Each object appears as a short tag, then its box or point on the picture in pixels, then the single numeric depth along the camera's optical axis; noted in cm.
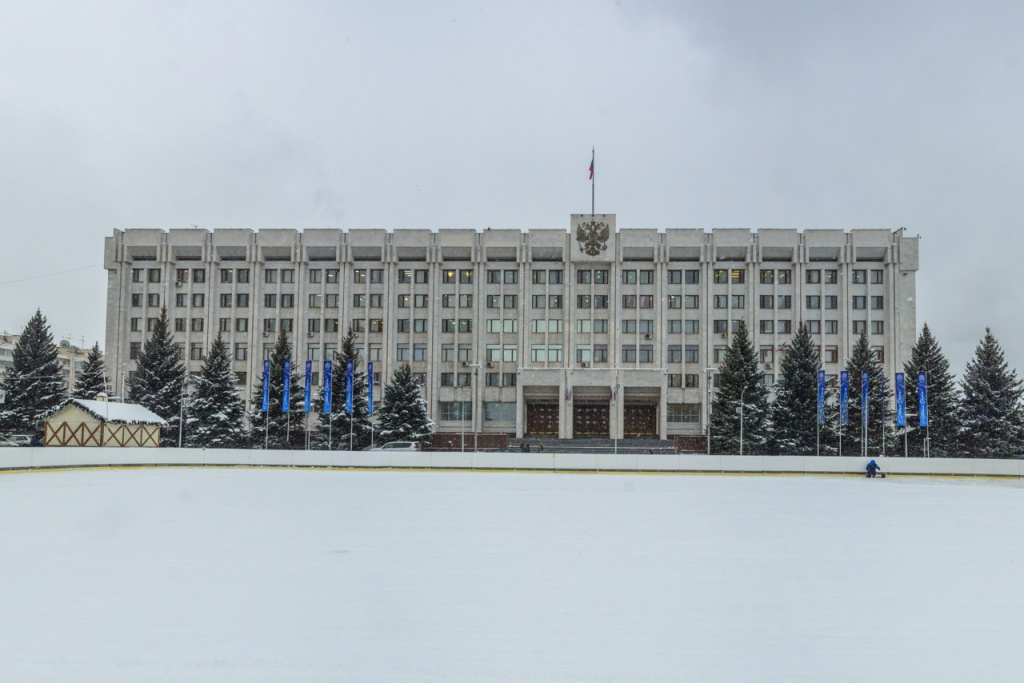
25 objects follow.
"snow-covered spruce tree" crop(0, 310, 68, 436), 5709
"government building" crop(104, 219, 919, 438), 7375
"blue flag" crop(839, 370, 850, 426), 4731
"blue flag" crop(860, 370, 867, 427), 4541
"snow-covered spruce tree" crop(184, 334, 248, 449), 5566
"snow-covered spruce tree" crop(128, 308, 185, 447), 6150
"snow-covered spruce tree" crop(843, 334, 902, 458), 5697
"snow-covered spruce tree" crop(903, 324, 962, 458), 5731
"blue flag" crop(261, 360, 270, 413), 5579
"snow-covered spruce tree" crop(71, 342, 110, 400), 6062
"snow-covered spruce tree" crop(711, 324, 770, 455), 5562
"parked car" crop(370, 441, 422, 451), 5250
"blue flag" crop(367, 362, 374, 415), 5384
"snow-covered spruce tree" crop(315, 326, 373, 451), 5831
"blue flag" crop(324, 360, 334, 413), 4722
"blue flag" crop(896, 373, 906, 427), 4380
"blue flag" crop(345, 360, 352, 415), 5328
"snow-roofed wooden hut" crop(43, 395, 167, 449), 4125
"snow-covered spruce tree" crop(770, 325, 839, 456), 5681
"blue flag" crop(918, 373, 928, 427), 4269
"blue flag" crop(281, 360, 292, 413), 4938
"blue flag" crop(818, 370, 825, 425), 4950
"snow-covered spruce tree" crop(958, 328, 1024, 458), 5622
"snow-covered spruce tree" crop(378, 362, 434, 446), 5769
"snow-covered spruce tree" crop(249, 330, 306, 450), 5875
